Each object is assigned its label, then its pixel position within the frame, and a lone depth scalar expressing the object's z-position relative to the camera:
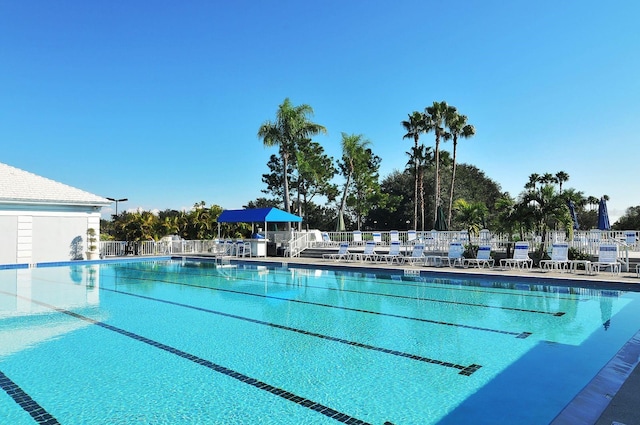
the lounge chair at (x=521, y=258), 14.08
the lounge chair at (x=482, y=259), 14.91
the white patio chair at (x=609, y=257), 12.04
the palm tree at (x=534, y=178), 47.96
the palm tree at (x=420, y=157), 32.88
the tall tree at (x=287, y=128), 28.77
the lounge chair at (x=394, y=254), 16.96
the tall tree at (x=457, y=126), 30.09
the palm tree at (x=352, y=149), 33.69
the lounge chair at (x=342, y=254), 19.02
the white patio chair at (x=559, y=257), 13.23
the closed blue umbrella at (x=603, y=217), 18.23
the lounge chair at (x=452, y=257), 15.64
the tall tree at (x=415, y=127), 31.66
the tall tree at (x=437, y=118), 30.19
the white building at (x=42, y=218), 19.41
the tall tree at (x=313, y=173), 34.28
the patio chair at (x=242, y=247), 21.95
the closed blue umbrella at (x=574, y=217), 18.84
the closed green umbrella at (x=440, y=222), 21.33
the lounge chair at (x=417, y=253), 16.36
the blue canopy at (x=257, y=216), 21.42
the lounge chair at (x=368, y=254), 18.22
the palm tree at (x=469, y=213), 24.38
